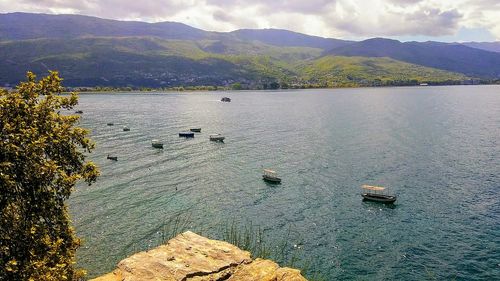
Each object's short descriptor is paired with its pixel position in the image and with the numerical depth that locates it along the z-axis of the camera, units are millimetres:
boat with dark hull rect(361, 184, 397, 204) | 67188
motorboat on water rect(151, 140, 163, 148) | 113188
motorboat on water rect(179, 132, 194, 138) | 134750
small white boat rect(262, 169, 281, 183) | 79812
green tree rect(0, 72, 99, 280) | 23250
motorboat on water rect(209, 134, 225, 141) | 126375
